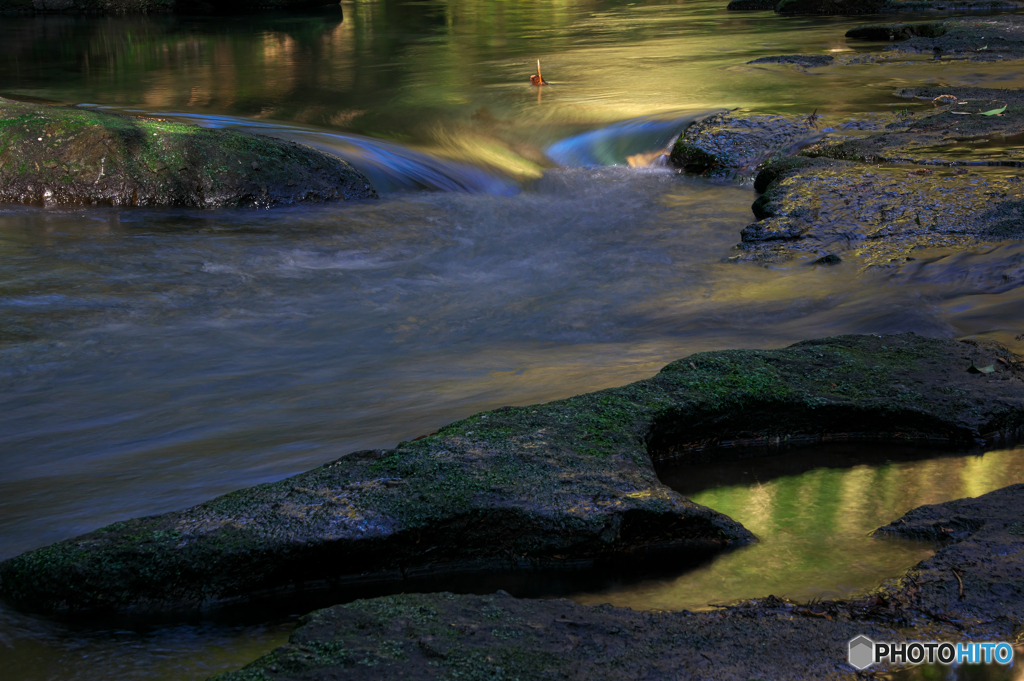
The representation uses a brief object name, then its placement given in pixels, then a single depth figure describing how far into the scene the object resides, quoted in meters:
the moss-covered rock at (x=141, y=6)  24.11
